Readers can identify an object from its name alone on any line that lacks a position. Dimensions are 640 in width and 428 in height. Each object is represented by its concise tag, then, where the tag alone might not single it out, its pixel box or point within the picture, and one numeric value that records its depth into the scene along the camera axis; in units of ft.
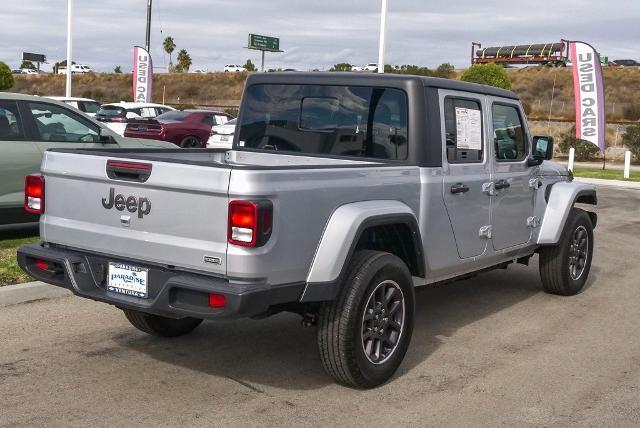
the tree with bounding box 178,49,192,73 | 397.49
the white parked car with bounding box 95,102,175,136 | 76.79
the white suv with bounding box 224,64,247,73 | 335.92
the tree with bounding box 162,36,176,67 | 417.45
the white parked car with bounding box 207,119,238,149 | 72.13
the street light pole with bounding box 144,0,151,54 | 146.30
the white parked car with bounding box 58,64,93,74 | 351.87
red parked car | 73.31
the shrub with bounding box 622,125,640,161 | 102.45
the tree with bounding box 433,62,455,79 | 252.87
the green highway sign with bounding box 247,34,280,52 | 341.82
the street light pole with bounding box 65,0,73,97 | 98.48
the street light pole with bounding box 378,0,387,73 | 74.58
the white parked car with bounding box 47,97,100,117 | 81.00
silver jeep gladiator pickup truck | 14.08
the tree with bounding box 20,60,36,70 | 447.42
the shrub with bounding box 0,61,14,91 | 224.74
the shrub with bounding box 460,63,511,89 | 152.07
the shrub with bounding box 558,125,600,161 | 103.96
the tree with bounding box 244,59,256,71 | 361.57
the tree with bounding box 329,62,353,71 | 224.53
